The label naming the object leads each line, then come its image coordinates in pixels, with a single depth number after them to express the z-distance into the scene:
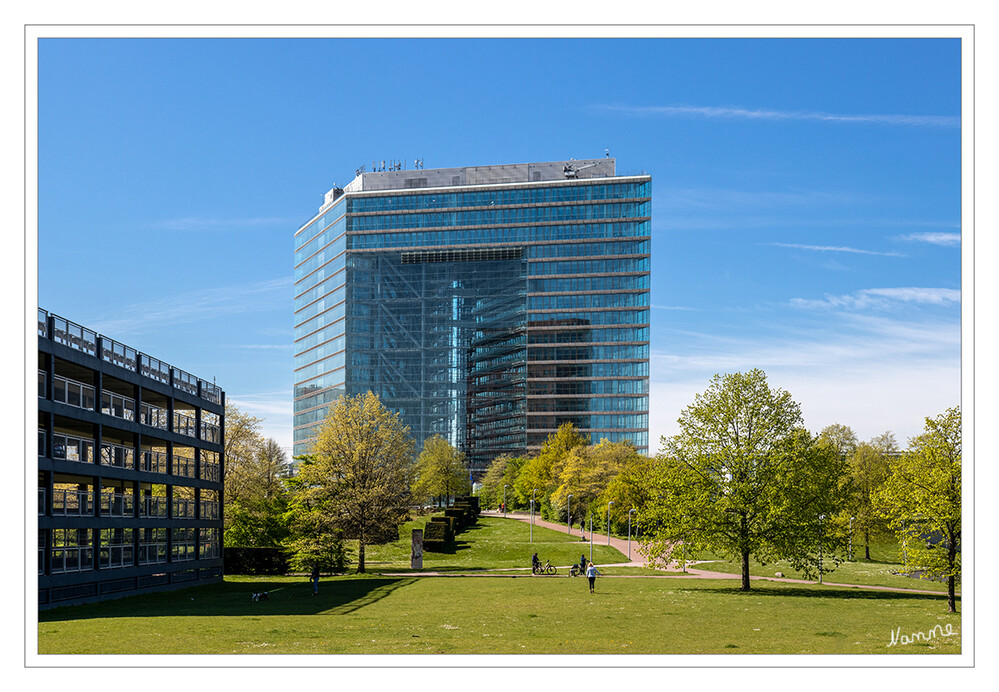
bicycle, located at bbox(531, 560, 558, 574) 62.91
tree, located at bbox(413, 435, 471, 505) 127.31
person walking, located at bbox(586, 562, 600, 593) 47.56
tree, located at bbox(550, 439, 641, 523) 98.31
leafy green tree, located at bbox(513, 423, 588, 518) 112.12
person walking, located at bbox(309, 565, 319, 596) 46.66
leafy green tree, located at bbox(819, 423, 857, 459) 98.62
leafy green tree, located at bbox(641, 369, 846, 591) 49.19
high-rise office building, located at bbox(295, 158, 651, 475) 188.75
